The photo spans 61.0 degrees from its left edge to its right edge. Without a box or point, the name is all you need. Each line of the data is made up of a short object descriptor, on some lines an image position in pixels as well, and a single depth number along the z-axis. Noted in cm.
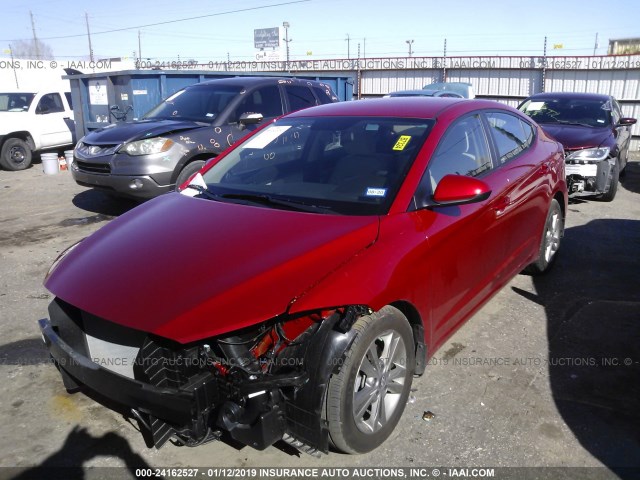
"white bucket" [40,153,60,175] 1128
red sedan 227
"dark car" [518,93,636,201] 769
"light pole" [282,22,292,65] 3677
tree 7712
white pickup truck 1207
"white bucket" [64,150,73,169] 1144
